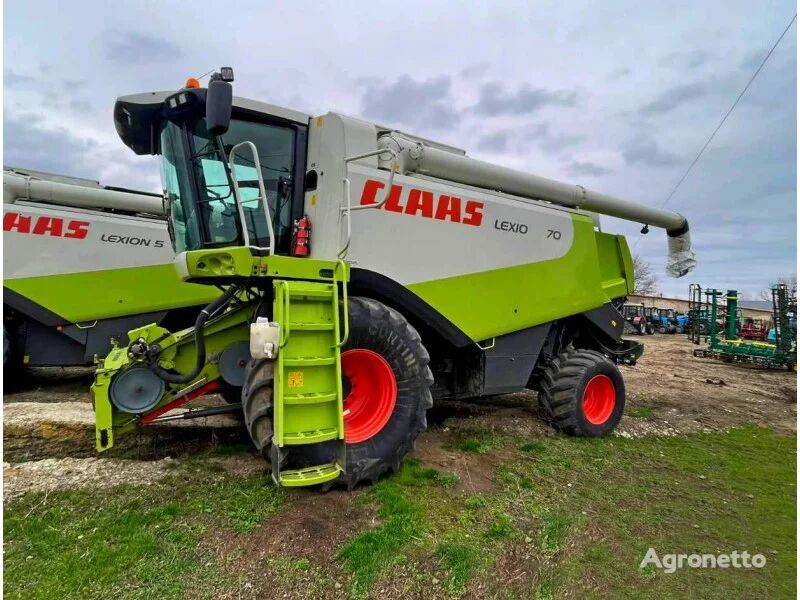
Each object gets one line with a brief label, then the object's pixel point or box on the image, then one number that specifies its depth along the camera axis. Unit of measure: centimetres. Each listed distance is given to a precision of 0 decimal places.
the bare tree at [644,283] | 6059
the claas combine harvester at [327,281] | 353
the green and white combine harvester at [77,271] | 712
